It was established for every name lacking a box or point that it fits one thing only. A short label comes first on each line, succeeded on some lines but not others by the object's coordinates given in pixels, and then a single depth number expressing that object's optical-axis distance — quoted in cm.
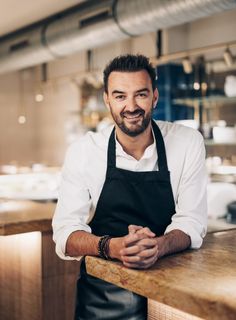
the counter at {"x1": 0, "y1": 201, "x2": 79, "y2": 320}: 274
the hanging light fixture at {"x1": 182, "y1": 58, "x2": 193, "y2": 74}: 521
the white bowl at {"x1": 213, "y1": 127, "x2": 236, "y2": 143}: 504
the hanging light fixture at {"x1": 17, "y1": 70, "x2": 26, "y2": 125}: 902
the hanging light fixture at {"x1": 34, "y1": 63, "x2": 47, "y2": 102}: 856
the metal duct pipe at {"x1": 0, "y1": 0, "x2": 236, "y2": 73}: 385
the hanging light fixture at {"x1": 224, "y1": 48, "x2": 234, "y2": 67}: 469
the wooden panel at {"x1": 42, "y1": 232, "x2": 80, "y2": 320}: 276
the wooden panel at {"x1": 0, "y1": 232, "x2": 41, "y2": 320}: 279
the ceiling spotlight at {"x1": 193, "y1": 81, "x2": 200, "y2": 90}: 580
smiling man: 188
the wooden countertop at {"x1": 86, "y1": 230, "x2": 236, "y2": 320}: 127
